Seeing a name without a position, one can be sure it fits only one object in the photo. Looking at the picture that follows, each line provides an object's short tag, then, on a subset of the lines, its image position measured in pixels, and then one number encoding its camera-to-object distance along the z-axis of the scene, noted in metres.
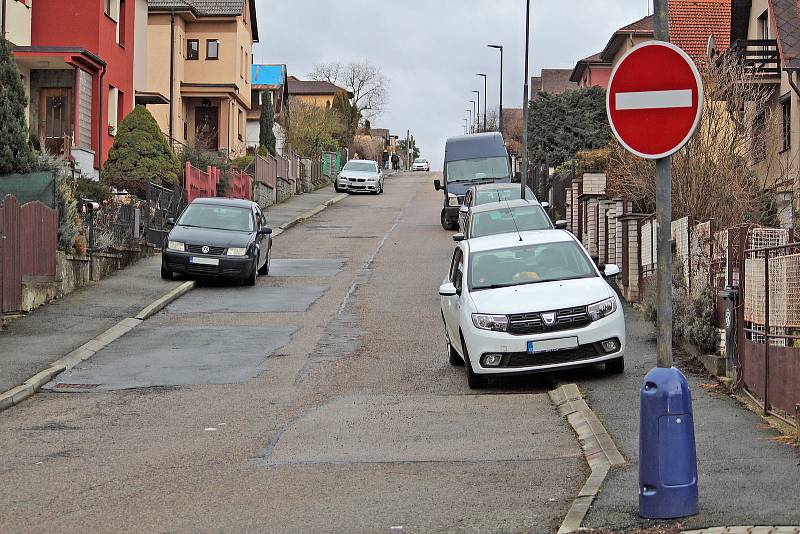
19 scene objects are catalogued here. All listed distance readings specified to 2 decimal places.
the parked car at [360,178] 62.78
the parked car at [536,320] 13.88
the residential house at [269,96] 79.06
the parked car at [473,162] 41.88
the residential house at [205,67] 58.28
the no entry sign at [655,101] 7.39
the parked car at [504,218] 25.89
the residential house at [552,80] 112.99
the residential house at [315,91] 139.00
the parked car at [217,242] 25.69
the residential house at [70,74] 33.22
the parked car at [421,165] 124.44
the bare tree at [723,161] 22.05
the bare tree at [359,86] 136.00
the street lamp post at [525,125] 37.22
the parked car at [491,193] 33.97
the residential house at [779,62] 30.69
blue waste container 7.39
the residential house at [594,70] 67.07
